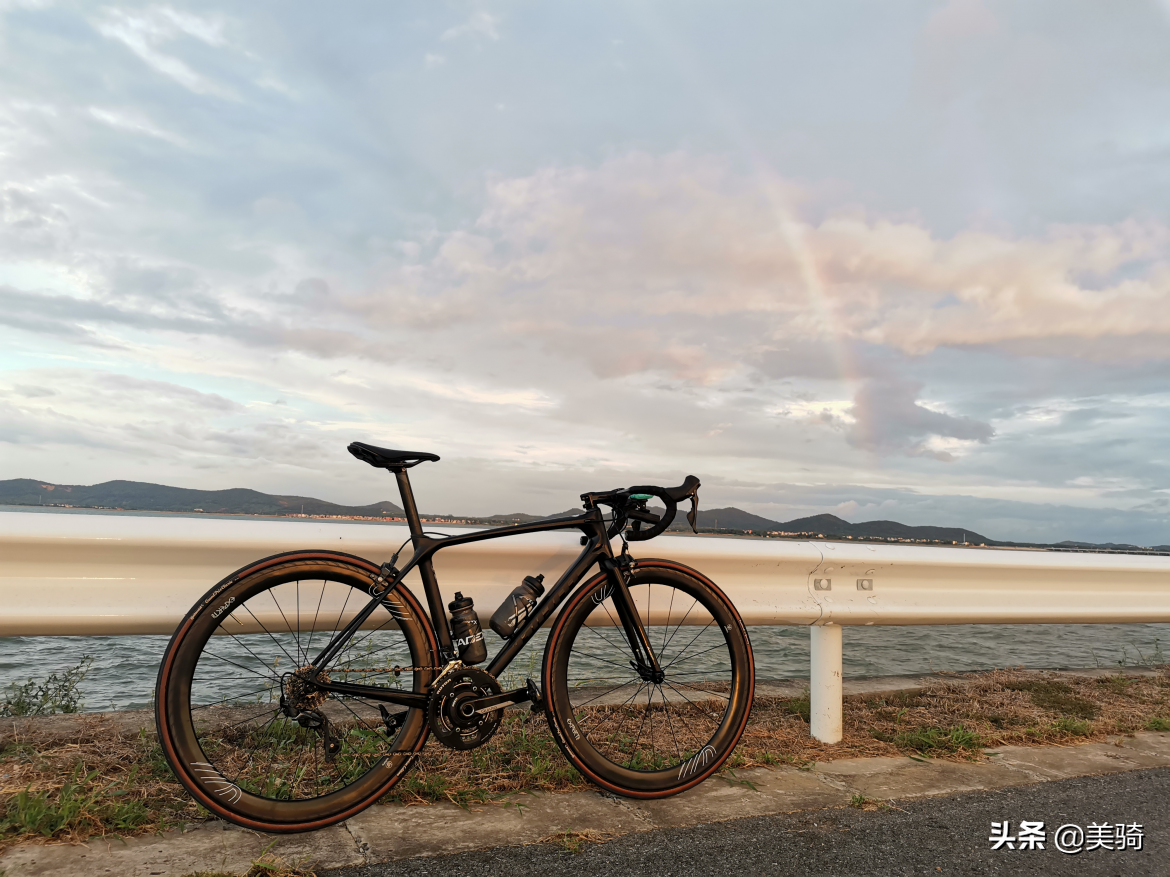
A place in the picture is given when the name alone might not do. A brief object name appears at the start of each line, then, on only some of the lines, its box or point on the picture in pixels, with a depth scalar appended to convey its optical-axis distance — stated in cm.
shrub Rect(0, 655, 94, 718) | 362
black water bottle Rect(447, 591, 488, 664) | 289
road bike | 256
